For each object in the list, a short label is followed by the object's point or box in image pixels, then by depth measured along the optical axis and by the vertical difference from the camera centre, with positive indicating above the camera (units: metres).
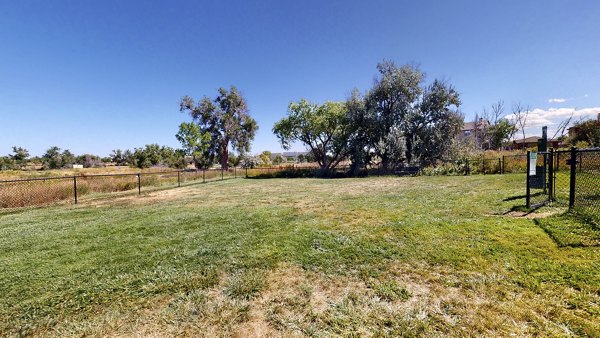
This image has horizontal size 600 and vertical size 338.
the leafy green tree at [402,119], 19.70 +3.32
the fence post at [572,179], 4.41 -0.47
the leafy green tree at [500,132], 32.81 +3.33
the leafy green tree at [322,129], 23.05 +3.10
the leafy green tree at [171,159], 40.59 +0.43
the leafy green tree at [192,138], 24.25 +2.43
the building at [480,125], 36.30 +5.02
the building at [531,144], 25.61 +1.70
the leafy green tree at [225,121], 30.45 +5.28
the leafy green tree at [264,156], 49.67 +0.95
